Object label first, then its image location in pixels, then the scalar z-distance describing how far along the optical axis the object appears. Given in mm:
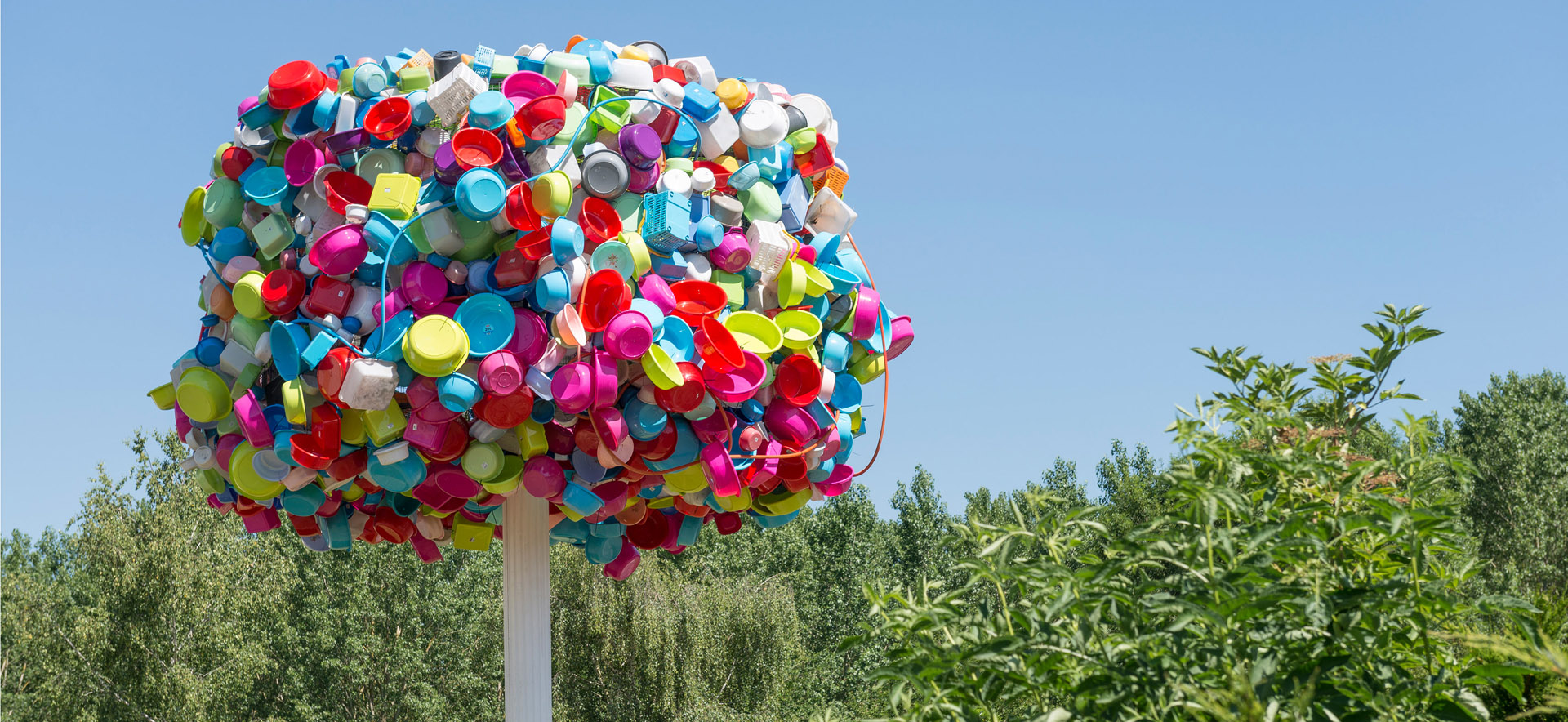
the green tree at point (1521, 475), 31016
